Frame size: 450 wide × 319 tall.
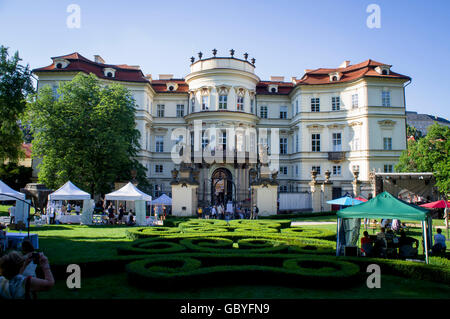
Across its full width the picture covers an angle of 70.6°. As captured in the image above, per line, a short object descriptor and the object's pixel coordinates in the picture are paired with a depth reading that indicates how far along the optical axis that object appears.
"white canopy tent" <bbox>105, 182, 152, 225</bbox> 21.66
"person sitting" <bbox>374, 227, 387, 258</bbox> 10.52
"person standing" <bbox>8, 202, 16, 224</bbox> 19.32
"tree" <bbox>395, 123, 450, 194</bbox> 28.84
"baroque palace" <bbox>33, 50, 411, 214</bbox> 38.06
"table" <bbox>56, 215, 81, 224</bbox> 22.58
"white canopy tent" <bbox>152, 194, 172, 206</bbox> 27.47
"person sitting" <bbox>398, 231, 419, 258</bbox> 10.50
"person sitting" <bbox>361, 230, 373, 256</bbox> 10.73
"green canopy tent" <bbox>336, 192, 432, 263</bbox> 10.12
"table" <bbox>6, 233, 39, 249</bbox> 11.37
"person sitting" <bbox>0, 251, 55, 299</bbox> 4.33
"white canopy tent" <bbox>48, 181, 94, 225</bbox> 21.00
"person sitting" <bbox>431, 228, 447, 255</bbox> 11.10
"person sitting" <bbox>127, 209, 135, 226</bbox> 22.44
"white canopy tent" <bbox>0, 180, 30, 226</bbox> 18.04
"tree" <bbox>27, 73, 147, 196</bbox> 26.83
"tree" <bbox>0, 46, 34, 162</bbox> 27.50
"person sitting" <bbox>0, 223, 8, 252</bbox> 10.87
